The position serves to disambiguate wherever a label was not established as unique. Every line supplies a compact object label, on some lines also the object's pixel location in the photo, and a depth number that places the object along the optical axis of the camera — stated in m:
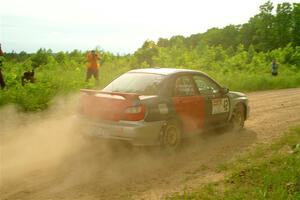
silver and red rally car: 7.25
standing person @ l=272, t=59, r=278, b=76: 31.12
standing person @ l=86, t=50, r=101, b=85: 18.38
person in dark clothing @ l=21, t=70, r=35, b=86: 15.27
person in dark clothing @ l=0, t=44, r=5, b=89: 13.49
